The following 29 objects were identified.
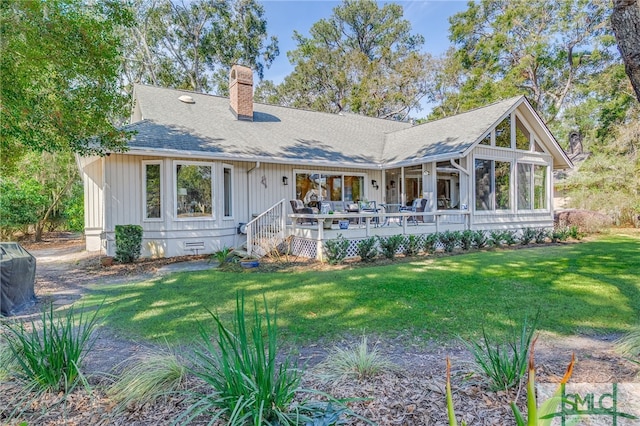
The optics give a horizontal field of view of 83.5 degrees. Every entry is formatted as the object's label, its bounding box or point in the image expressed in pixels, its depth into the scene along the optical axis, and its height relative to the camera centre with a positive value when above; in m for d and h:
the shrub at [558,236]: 12.37 -0.98
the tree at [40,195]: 14.05 +0.84
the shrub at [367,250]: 9.00 -1.01
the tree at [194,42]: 26.77 +13.57
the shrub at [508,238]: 11.52 -0.95
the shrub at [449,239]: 10.54 -0.90
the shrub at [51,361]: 2.75 -1.14
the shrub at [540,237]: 12.14 -0.99
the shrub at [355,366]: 2.89 -1.30
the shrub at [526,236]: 11.83 -0.93
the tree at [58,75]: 6.00 +2.67
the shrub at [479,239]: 11.09 -0.94
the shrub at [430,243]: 10.39 -0.98
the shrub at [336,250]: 8.81 -0.97
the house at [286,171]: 10.20 +1.36
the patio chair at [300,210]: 10.93 +0.04
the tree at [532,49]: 24.34 +11.63
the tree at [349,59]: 31.06 +13.70
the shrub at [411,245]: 10.01 -1.01
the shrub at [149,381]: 2.61 -1.28
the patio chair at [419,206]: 12.20 +0.13
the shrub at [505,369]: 2.60 -1.18
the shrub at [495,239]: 11.41 -0.97
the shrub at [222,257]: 8.70 -1.16
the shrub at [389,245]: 9.32 -0.92
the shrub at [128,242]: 9.23 -0.74
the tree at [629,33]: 3.01 +1.49
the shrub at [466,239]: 10.91 -0.92
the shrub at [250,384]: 2.16 -1.08
